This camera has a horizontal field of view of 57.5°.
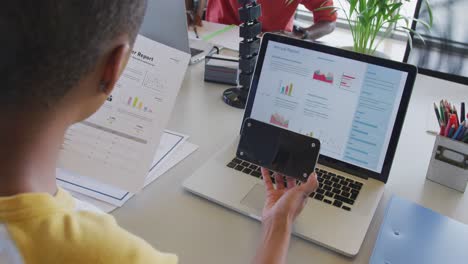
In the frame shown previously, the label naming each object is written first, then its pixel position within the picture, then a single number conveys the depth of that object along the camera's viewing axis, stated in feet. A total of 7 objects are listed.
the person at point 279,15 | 6.63
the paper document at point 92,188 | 2.71
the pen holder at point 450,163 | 2.90
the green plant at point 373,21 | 4.21
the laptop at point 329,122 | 2.70
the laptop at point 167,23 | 4.16
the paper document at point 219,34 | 5.51
